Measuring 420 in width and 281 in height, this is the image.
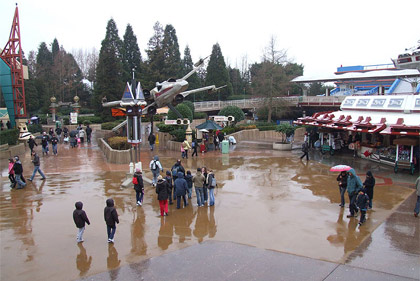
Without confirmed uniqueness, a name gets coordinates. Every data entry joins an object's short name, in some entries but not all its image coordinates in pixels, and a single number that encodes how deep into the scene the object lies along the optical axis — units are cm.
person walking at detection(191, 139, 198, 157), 2157
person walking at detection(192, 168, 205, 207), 1101
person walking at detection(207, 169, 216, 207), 1106
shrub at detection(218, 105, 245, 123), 3525
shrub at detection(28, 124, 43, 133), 3643
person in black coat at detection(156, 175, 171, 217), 1005
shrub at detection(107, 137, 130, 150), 2125
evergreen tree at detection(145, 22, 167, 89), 4884
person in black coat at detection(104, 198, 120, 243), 821
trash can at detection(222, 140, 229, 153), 2323
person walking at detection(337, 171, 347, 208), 1078
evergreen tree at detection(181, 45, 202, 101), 5683
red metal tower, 3145
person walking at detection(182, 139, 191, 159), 2077
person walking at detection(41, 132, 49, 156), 2223
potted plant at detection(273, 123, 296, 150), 2439
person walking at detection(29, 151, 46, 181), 1460
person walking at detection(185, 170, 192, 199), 1148
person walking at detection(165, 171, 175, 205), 1099
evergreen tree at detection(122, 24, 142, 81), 5784
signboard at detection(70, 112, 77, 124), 3604
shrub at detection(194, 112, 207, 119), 4166
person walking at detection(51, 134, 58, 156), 2214
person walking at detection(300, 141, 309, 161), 1986
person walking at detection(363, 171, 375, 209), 1030
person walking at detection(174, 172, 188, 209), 1091
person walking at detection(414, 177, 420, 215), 990
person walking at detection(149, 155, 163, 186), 1346
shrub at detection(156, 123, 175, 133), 2855
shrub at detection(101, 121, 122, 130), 3560
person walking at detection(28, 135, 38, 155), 2131
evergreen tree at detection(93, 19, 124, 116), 4516
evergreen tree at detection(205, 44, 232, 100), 5403
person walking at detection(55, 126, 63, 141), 3189
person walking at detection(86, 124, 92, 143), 2922
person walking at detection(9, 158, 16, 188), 1363
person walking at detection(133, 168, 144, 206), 1101
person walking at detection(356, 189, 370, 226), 931
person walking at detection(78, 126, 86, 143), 2919
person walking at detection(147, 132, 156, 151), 2480
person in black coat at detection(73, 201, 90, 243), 824
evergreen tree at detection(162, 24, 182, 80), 4969
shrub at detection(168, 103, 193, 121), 2980
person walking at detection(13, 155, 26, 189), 1352
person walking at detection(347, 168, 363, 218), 1001
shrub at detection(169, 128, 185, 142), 2550
